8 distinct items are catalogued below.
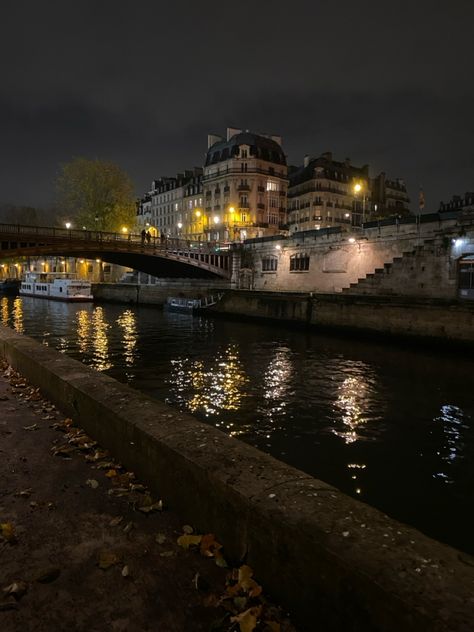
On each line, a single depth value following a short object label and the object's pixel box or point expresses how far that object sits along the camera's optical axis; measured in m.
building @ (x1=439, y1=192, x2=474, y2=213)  83.52
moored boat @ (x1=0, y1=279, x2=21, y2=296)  86.81
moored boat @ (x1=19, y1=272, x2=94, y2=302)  60.97
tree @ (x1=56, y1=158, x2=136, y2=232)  63.72
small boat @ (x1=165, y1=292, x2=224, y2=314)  41.53
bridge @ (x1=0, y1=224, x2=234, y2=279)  40.50
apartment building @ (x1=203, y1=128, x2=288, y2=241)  83.56
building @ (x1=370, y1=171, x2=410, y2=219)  98.34
